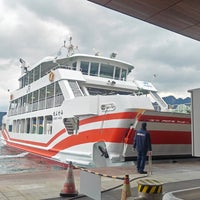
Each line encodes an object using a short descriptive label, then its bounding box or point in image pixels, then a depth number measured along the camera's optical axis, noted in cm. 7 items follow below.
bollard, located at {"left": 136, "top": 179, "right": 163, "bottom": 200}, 477
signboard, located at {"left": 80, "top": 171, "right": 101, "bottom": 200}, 546
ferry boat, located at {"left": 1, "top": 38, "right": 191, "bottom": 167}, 1218
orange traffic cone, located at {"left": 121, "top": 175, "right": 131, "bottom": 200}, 492
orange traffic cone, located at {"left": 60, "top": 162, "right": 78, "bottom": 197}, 625
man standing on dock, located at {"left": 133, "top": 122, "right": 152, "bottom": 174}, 982
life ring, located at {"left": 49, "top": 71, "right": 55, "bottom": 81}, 1832
